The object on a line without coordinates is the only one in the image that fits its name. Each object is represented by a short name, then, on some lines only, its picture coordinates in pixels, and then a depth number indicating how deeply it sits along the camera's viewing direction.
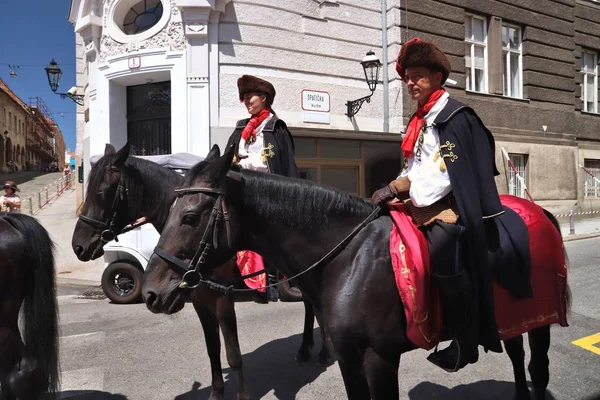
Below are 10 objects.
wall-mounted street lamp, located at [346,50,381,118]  11.35
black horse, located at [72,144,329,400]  3.42
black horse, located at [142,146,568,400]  2.12
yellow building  42.09
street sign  11.41
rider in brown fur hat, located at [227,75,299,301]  3.88
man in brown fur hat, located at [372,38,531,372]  2.23
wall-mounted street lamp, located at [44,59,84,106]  13.10
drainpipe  12.33
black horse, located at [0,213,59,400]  2.86
